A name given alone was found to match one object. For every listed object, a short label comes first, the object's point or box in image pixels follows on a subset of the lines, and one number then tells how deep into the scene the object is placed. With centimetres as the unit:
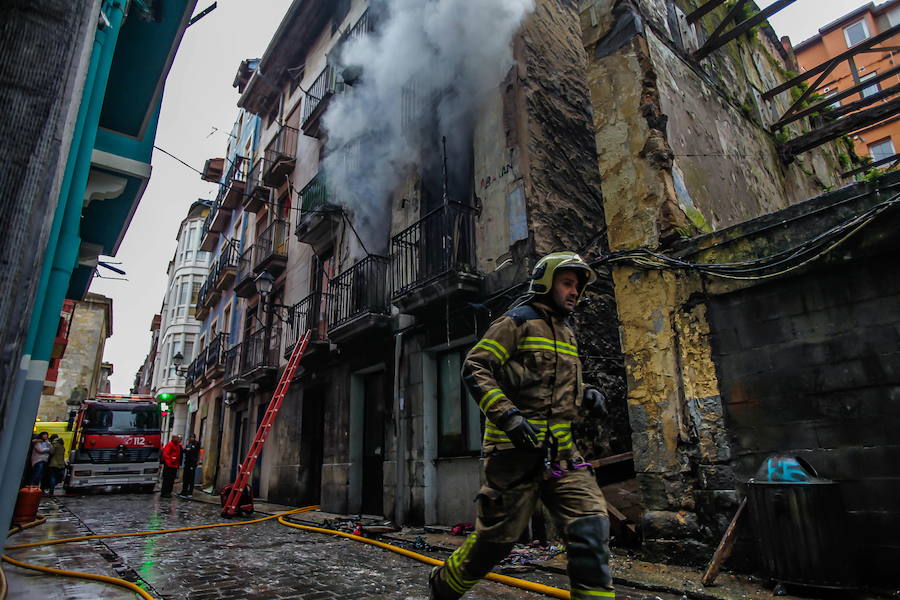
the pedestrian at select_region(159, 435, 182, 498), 1453
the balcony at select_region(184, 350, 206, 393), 2178
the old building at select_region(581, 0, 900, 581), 397
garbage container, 346
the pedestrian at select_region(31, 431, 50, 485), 1355
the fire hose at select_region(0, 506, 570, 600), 362
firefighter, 236
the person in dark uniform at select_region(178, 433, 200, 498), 1504
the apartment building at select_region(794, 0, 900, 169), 2467
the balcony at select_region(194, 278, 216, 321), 2209
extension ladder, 947
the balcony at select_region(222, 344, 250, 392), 1591
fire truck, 1532
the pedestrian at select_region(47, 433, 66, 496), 1494
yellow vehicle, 1902
